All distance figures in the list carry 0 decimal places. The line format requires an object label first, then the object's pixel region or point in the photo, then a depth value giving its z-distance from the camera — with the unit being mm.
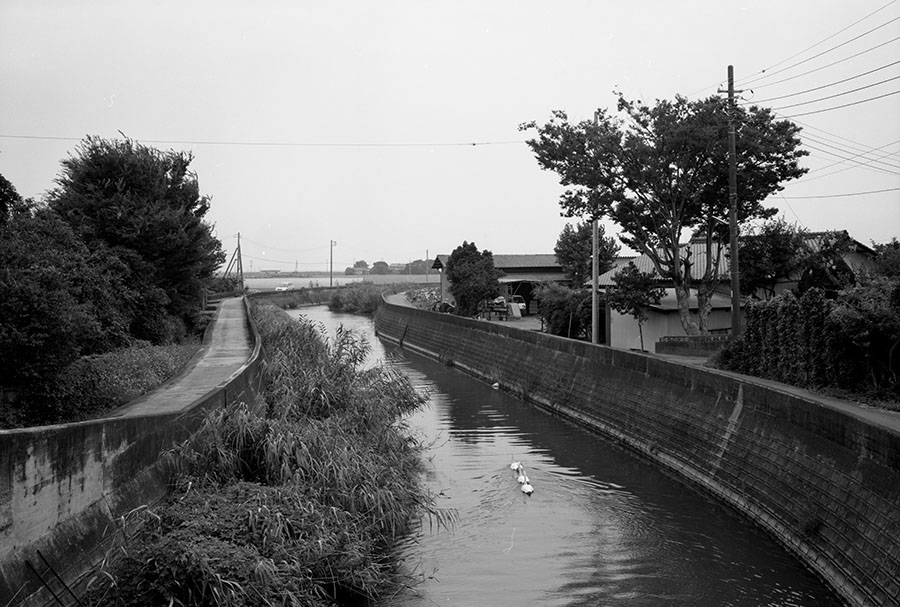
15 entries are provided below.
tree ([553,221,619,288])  53406
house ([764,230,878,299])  30208
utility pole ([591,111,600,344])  30141
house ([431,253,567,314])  60312
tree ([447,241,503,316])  51500
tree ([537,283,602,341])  35719
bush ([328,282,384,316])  77750
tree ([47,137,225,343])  25250
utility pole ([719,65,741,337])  23625
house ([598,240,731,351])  32938
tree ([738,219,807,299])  33125
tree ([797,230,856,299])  28344
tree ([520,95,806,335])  27062
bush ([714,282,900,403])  17578
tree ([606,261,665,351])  29891
